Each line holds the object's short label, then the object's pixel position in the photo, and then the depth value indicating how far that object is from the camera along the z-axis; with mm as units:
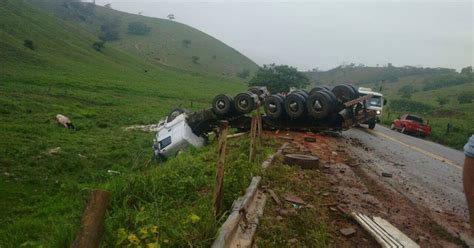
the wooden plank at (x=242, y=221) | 3957
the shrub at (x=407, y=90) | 78000
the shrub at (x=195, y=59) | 92562
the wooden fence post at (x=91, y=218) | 2336
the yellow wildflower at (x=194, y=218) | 3988
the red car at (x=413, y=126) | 25656
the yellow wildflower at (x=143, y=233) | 3662
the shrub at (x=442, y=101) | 51688
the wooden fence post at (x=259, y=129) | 10130
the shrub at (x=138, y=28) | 103438
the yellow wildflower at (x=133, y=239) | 3539
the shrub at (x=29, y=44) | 40822
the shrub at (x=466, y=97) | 48759
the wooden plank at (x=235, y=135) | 12812
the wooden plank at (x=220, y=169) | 4688
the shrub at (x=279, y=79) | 50062
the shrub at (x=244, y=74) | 95694
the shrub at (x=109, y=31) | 95062
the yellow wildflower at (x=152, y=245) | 3403
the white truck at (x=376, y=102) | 25172
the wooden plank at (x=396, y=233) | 4576
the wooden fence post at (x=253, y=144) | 7679
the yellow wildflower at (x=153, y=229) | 3730
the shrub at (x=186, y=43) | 103575
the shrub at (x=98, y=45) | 61559
